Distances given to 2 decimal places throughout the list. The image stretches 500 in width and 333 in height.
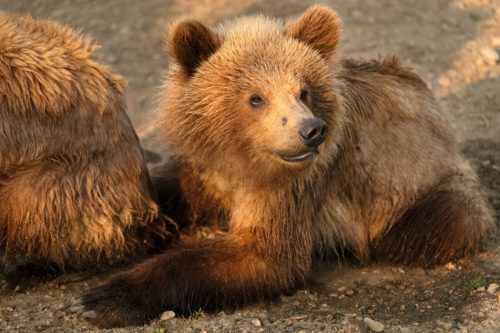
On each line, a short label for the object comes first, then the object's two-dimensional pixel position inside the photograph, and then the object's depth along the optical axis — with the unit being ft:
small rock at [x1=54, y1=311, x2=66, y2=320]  27.30
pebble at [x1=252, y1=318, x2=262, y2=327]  26.68
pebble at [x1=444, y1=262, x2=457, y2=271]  33.94
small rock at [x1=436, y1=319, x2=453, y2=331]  27.30
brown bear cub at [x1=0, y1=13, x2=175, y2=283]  27.12
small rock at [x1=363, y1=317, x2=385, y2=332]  26.50
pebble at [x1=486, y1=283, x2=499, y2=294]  30.48
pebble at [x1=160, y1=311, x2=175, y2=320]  27.48
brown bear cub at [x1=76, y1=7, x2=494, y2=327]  27.94
